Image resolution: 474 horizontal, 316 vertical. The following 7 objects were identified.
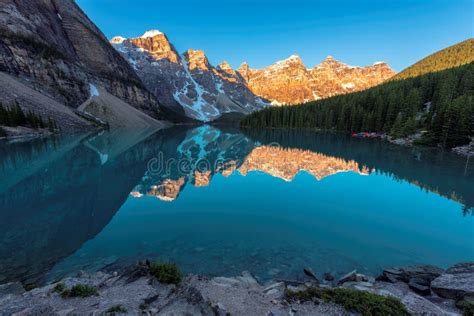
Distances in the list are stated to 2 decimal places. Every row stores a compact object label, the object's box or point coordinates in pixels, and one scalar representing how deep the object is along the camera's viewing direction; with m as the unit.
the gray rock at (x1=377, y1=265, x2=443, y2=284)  10.03
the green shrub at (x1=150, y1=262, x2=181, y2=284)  8.51
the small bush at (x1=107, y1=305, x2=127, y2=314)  6.42
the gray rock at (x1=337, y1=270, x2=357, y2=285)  10.08
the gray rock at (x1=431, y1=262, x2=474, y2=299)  7.79
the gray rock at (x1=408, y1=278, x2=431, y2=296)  8.92
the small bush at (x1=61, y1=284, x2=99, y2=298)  7.37
